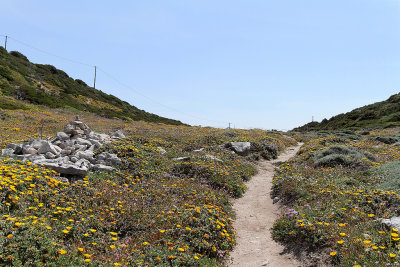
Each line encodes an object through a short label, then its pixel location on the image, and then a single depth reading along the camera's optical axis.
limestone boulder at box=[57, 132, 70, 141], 12.93
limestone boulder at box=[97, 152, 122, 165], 11.33
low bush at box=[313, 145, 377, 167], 13.67
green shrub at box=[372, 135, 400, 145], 23.64
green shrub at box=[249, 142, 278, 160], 19.54
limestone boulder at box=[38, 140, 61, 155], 10.70
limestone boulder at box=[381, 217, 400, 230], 6.13
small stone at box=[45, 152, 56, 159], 10.38
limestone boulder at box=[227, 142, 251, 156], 19.06
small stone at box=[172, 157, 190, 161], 14.05
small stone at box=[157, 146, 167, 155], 15.15
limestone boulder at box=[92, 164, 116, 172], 10.40
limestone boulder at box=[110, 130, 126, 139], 16.62
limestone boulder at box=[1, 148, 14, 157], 10.30
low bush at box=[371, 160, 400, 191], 8.82
